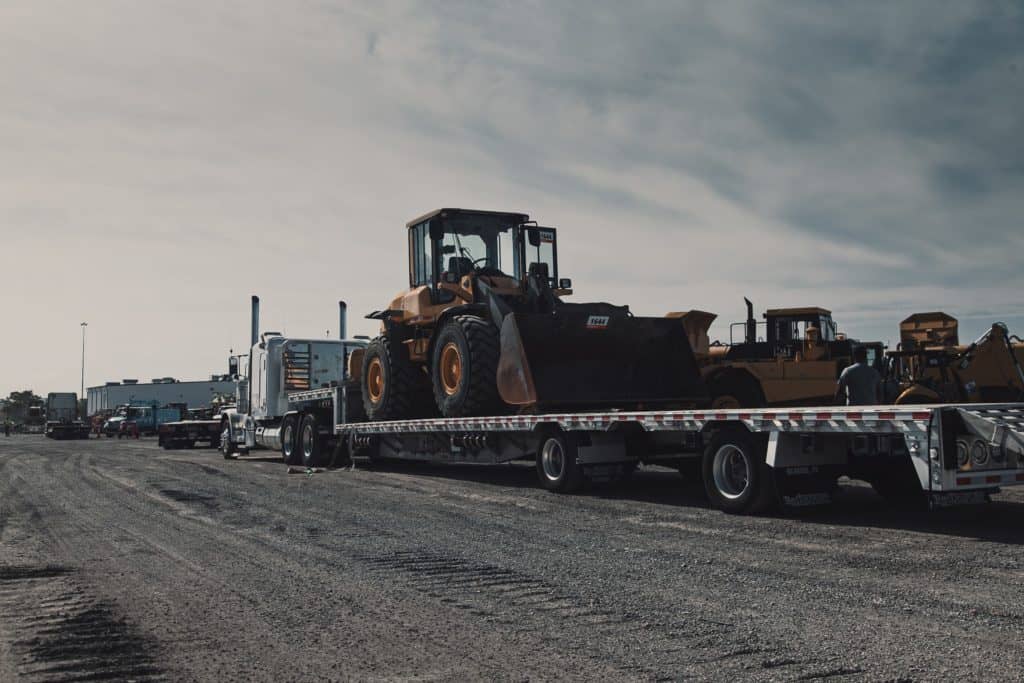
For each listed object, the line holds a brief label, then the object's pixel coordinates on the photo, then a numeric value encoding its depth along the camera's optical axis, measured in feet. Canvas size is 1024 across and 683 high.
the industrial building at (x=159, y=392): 275.18
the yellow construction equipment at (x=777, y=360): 55.67
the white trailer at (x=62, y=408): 196.95
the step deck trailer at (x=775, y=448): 24.04
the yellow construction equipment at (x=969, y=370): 54.65
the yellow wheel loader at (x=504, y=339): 40.93
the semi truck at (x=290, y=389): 62.39
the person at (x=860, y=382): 35.17
